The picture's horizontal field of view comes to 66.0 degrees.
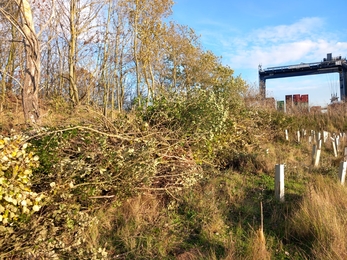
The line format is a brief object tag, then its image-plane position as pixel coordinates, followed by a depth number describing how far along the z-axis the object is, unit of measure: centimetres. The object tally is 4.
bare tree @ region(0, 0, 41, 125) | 621
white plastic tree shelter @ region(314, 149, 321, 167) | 629
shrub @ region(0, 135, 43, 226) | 245
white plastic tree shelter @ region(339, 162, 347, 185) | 483
